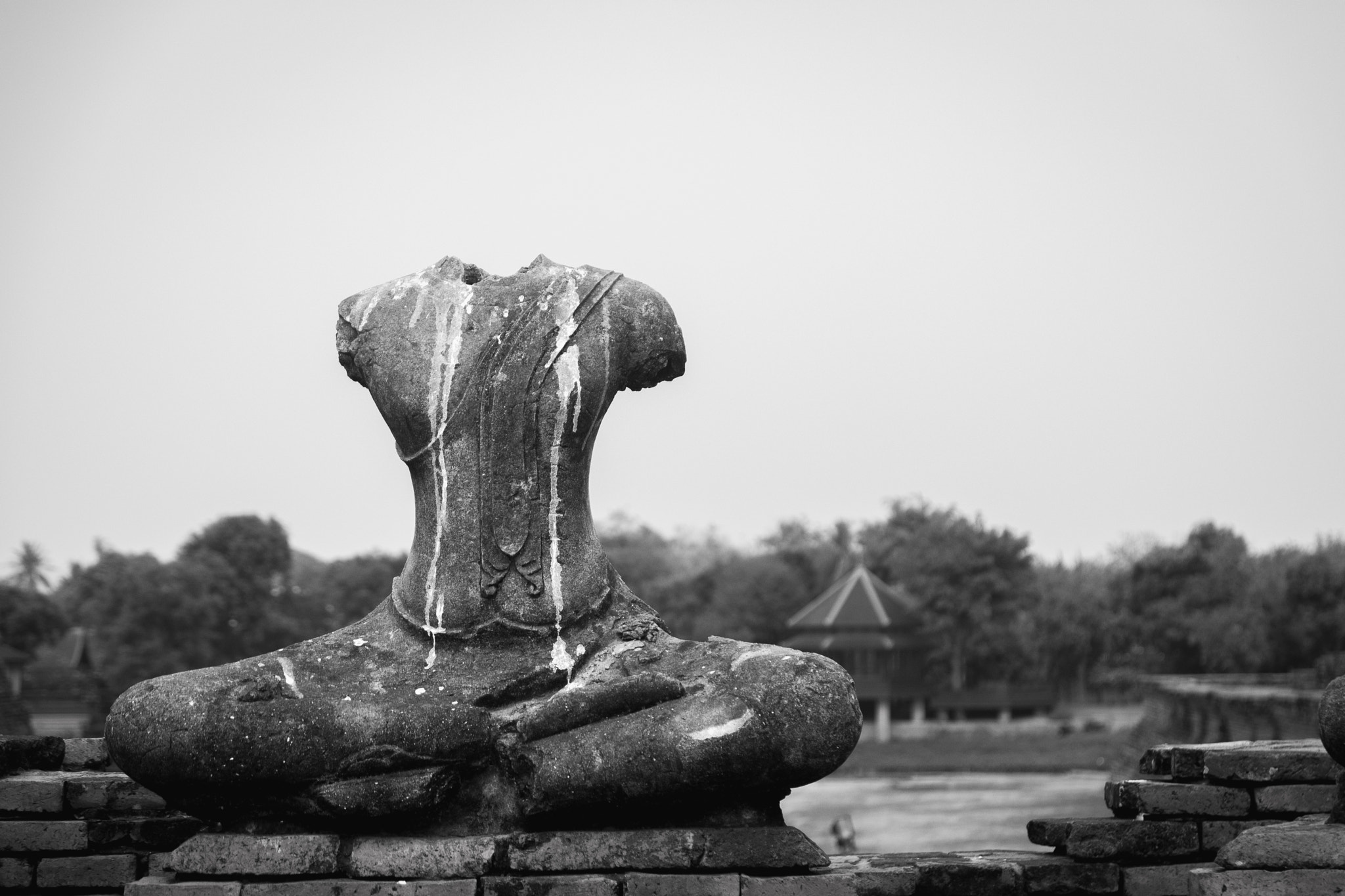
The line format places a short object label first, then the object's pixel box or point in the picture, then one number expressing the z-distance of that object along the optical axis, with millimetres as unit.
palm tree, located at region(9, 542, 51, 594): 77250
